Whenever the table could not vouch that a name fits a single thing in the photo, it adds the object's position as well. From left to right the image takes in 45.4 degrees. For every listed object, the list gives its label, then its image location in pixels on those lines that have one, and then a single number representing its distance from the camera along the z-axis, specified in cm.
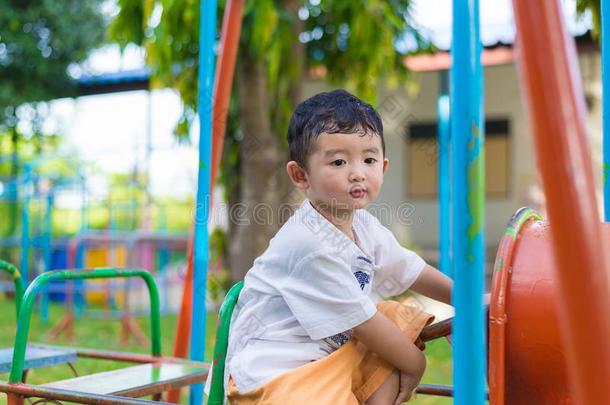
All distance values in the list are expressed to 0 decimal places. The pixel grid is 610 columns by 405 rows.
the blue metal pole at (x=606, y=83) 173
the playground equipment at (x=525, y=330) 113
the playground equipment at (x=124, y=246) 507
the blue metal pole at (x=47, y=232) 639
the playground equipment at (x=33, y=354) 195
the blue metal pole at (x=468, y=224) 89
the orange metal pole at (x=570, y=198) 65
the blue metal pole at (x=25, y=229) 650
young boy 125
